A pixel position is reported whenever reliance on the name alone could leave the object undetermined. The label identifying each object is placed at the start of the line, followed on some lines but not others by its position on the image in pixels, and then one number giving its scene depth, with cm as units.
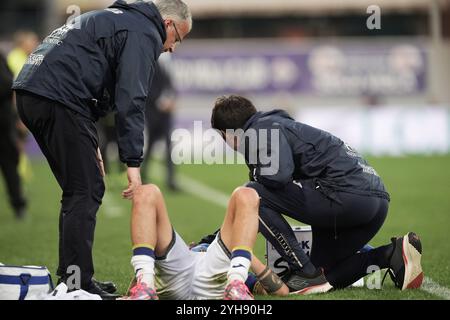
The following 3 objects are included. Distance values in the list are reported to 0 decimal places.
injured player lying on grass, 1182
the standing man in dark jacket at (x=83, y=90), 1260
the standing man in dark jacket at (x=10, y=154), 2427
